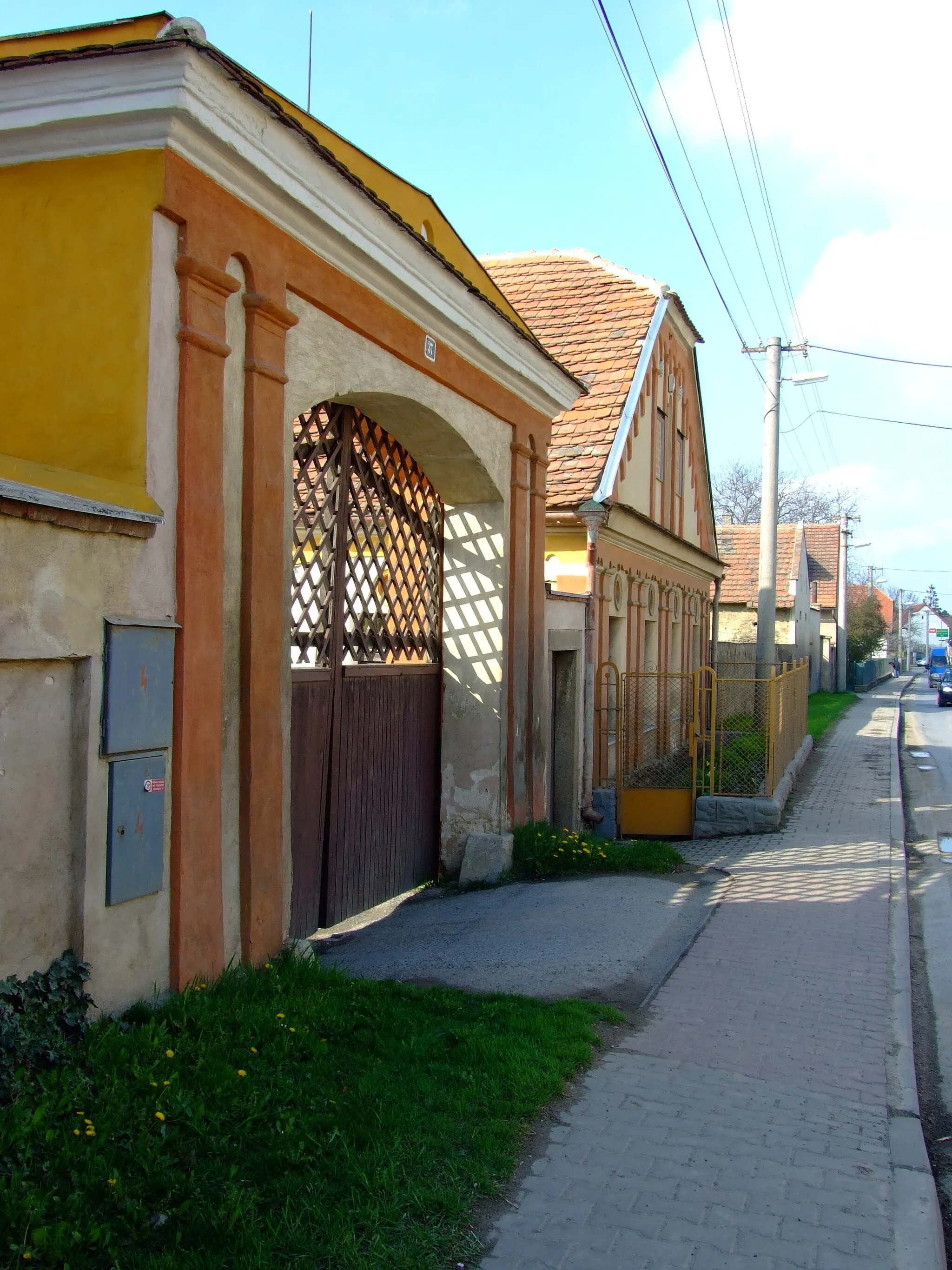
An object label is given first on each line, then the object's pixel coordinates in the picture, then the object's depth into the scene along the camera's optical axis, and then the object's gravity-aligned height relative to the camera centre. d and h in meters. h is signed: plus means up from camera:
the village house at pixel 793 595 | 29.81 +2.83
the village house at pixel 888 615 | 100.81 +6.29
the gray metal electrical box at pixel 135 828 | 4.23 -0.67
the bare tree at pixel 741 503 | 52.12 +8.59
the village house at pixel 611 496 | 11.96 +2.44
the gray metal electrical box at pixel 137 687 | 4.21 -0.09
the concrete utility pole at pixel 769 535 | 16.28 +2.19
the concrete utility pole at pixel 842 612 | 43.62 +2.63
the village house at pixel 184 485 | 4.07 +0.88
